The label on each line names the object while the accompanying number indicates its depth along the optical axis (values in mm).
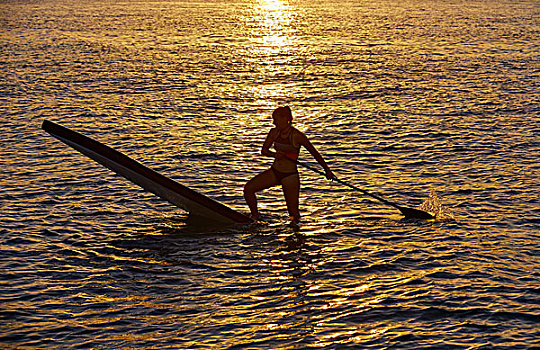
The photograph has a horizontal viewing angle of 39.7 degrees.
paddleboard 13211
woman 12633
